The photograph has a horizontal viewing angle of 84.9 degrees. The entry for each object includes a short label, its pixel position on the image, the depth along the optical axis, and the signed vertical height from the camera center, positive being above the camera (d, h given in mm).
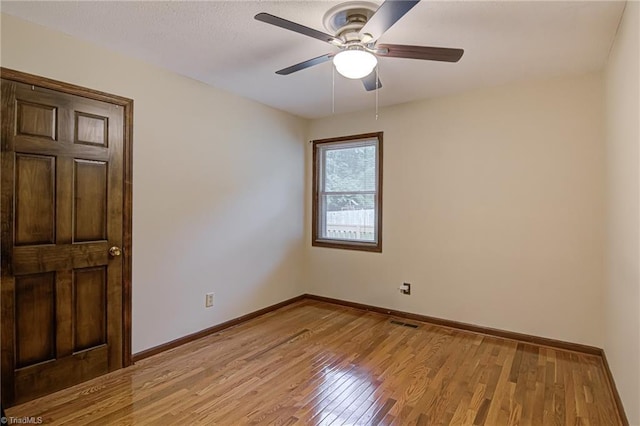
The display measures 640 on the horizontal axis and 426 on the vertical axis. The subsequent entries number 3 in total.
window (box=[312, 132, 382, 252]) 4219 +234
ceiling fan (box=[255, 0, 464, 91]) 1985 +981
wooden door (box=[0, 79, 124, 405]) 2189 -220
